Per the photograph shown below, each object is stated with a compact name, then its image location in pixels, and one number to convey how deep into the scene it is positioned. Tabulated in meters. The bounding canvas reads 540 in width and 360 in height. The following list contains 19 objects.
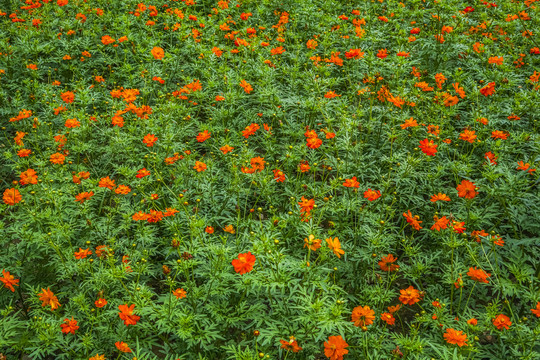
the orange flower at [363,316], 1.86
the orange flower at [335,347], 1.65
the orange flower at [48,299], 2.00
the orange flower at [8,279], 1.98
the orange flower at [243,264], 1.80
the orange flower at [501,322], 1.90
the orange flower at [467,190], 2.26
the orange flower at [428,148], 2.60
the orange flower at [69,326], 1.93
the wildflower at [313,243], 1.87
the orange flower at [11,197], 2.31
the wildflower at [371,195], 2.54
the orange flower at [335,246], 1.85
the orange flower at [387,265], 2.27
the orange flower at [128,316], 1.82
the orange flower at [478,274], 1.99
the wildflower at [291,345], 1.69
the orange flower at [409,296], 2.12
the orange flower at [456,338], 1.78
